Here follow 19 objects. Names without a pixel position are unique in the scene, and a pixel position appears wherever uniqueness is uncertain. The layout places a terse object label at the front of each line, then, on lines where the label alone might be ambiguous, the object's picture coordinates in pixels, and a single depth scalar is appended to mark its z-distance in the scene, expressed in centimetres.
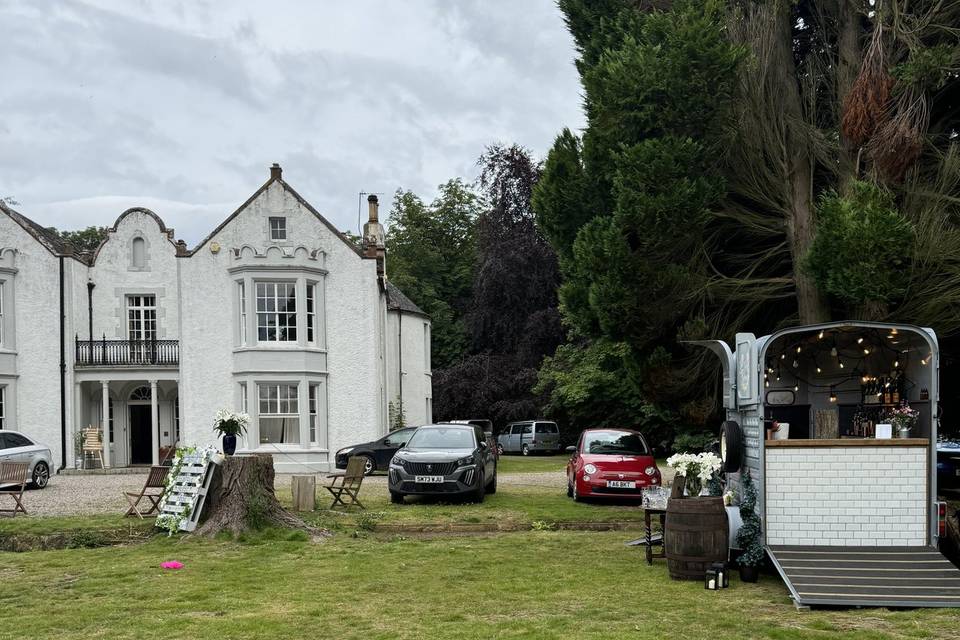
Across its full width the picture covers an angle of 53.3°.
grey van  4256
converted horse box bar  977
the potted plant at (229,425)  1612
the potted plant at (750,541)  1052
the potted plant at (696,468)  1088
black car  2747
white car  2210
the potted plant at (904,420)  1110
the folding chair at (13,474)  1675
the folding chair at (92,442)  2967
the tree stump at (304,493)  1680
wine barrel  1038
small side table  1157
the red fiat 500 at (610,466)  1795
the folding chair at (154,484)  1548
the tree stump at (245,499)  1410
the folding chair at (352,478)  1714
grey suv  1805
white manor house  2908
